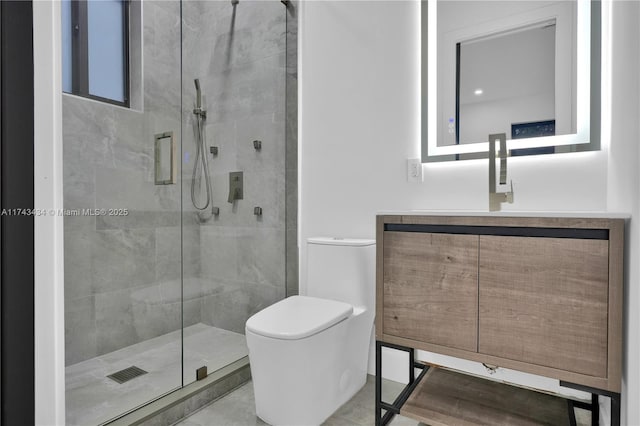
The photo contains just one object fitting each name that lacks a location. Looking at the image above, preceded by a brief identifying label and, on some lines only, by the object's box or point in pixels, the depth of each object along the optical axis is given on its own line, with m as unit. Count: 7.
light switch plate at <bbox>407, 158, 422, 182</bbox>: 1.79
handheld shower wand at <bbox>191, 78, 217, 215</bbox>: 2.02
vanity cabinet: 1.04
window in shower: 1.54
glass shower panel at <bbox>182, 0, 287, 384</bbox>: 2.10
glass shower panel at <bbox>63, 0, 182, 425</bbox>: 1.58
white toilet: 1.37
